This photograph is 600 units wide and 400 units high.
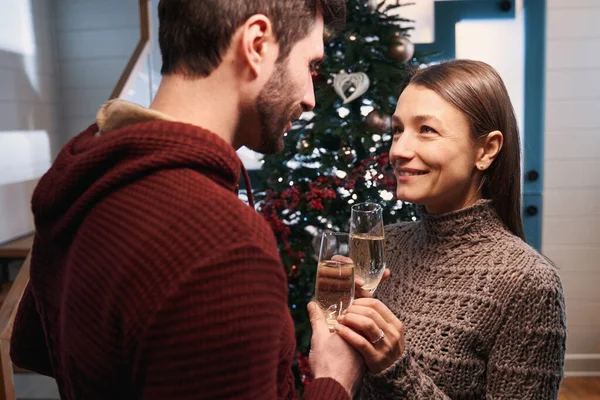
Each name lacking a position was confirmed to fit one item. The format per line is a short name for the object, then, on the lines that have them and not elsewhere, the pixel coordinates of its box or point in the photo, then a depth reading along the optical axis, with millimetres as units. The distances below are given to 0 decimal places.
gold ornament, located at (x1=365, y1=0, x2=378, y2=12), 2896
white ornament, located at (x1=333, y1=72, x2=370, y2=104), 2752
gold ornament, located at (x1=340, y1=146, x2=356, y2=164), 2863
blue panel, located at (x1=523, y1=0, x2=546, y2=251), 3783
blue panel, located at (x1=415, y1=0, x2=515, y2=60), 3850
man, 633
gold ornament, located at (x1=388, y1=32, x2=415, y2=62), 2883
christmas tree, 2793
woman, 1215
